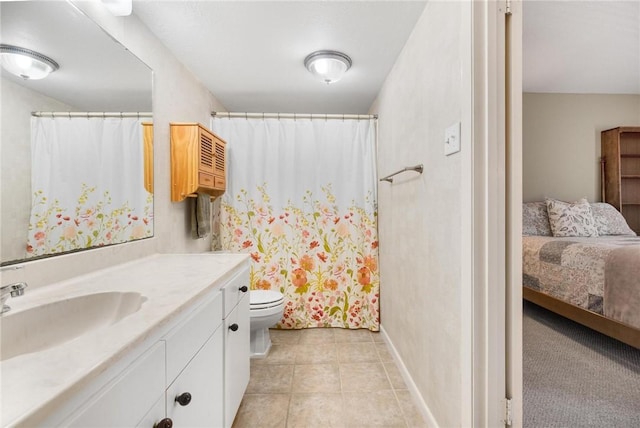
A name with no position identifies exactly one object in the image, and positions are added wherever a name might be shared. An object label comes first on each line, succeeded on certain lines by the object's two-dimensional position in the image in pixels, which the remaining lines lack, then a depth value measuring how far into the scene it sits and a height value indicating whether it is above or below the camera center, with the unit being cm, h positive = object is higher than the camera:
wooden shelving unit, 328 +45
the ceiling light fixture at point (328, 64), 200 +104
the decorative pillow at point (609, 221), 294 -11
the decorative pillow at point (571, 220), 285 -9
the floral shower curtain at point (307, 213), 259 +0
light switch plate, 114 +29
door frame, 101 +2
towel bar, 154 +23
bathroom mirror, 94 +32
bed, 183 -40
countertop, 44 -27
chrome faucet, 73 -19
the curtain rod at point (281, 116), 258 +86
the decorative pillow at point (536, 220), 300 -9
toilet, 204 -73
